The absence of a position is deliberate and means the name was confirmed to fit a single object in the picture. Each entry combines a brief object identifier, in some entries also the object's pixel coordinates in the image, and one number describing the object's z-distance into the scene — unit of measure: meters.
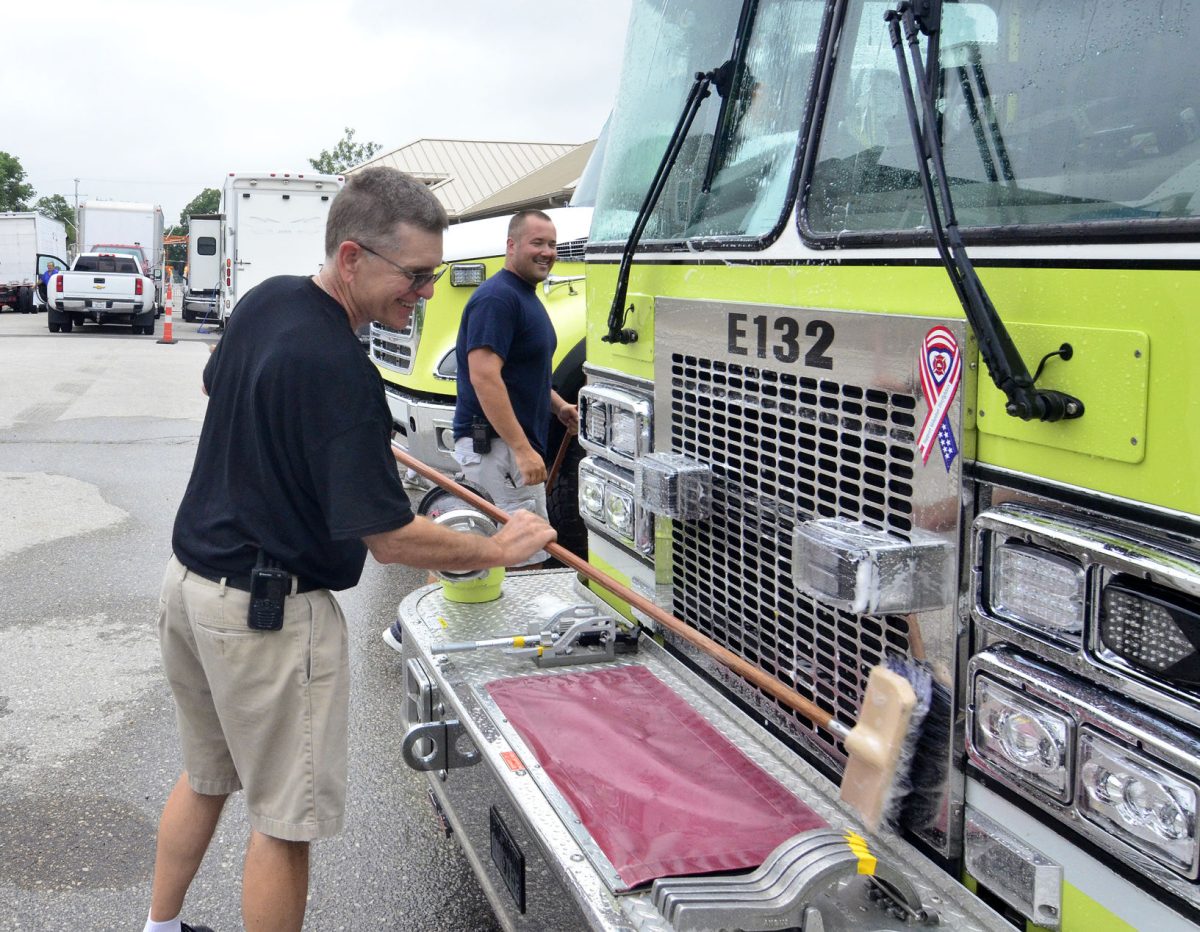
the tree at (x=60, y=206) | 115.76
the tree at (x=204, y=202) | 117.06
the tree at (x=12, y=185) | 80.31
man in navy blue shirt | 4.85
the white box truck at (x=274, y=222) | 20.69
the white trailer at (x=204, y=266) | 28.94
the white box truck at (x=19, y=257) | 35.88
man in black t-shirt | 2.46
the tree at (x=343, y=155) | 72.38
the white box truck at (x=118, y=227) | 37.50
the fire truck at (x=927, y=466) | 1.64
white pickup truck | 25.89
